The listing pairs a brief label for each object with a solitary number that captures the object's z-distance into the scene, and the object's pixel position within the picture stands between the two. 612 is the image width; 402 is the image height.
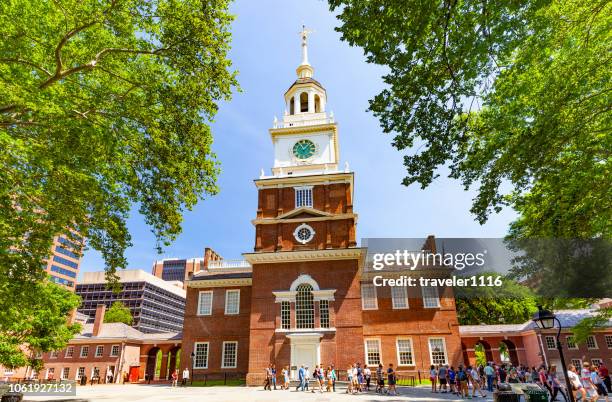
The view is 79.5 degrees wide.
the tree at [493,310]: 46.28
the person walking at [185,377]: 27.37
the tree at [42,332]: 23.97
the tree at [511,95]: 7.05
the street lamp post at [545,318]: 9.54
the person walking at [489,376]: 20.44
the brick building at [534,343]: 34.78
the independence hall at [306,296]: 24.94
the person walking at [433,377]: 20.16
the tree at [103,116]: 9.80
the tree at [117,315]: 67.48
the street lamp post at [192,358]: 29.31
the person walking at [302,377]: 21.02
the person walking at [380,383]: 19.56
